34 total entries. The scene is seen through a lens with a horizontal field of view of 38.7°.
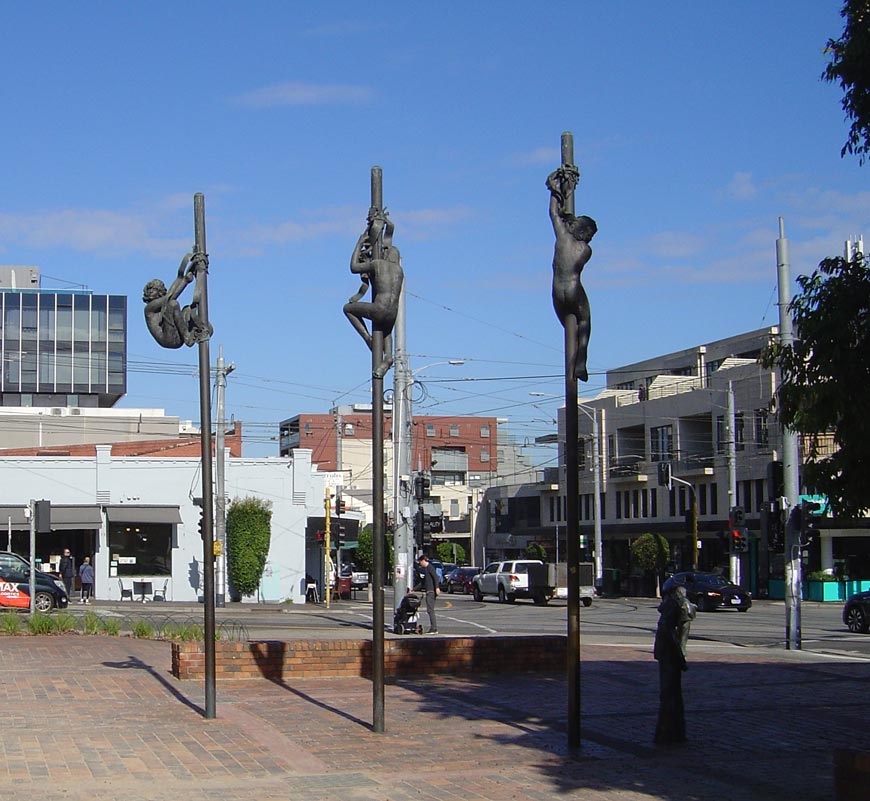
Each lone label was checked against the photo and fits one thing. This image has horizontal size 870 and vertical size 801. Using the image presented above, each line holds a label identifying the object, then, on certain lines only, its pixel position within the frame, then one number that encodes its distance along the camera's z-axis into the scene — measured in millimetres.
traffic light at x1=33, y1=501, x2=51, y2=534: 29453
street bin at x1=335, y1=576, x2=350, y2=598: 51375
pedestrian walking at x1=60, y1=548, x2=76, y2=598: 43469
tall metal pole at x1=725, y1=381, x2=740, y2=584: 53094
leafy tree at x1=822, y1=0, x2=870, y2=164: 9766
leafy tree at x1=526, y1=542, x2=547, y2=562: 73688
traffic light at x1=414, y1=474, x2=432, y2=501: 31344
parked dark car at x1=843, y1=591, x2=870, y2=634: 32062
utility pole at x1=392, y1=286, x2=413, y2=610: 28484
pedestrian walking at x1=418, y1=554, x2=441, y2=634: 27594
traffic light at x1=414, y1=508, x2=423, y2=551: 31589
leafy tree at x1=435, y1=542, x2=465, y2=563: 95750
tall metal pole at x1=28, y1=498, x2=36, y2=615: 27972
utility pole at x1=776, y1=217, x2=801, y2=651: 24109
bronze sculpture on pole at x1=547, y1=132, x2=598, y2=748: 10758
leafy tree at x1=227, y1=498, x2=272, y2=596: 46469
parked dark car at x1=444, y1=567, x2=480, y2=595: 61031
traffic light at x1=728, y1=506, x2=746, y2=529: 32062
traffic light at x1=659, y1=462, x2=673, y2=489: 46469
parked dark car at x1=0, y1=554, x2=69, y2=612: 31797
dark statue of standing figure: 11234
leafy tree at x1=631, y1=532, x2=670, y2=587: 56125
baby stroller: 25359
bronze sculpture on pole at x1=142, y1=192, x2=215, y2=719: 12781
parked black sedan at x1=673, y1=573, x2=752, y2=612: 43625
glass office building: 101312
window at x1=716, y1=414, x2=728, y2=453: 61425
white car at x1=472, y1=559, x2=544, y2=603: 48281
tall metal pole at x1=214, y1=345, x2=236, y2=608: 41938
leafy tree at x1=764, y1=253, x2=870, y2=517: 9398
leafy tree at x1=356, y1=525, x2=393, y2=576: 65500
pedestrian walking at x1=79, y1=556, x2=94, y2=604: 41219
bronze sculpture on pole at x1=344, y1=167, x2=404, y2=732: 11414
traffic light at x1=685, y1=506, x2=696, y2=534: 32206
